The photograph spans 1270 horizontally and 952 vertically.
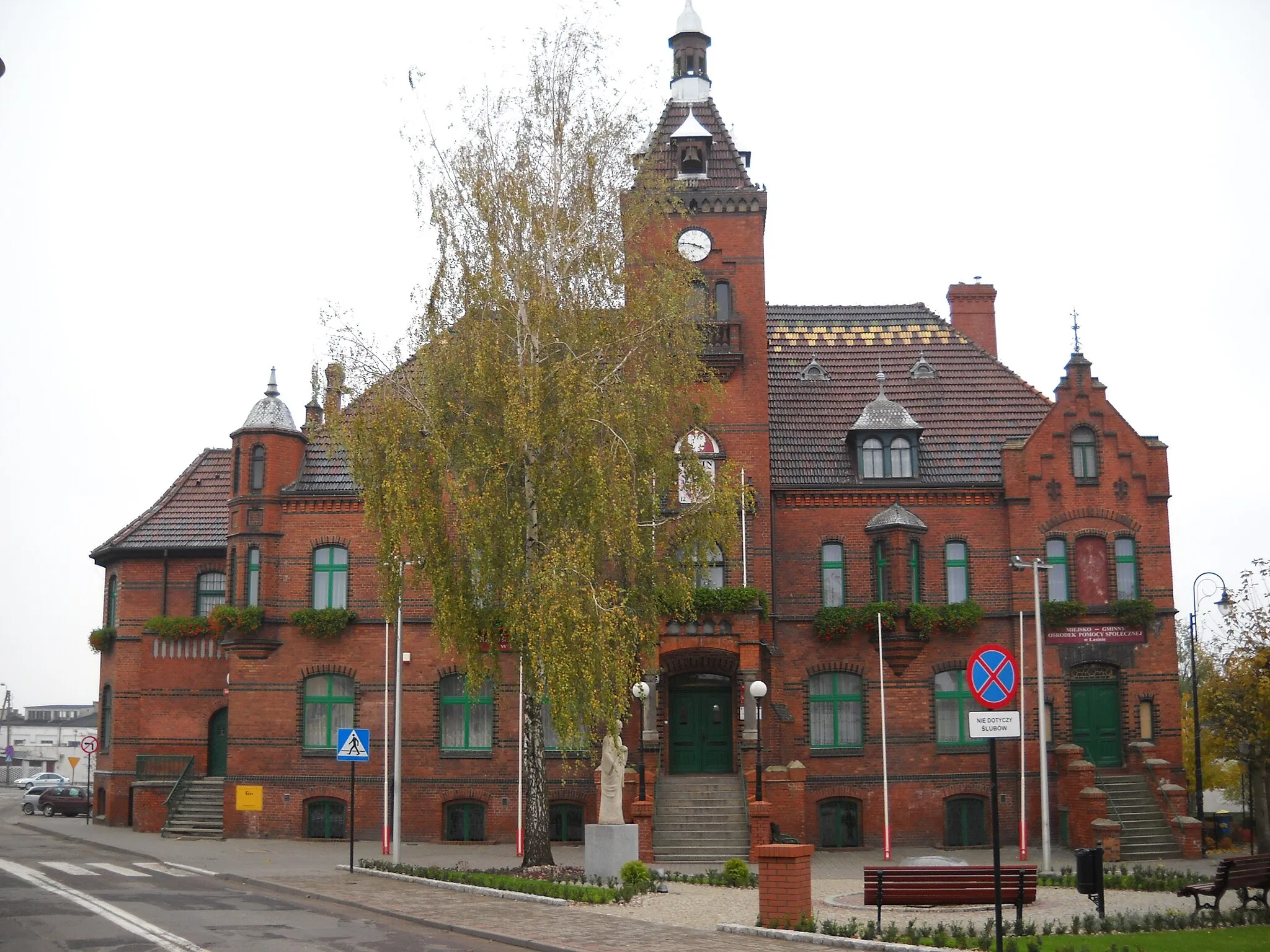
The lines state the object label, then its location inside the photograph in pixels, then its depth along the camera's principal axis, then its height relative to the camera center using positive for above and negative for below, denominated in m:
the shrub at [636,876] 21.05 -2.86
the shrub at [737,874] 22.59 -3.03
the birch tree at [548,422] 22.38 +4.46
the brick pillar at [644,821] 27.45 -2.63
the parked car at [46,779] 58.16 -3.87
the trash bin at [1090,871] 18.39 -2.45
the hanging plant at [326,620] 32.84 +1.63
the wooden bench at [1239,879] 17.81 -2.53
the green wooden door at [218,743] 36.88 -1.41
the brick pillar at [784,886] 17.33 -2.48
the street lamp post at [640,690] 26.68 -0.05
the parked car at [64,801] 45.41 -3.64
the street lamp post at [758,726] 25.30 -0.71
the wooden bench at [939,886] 18.33 -2.67
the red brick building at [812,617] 31.86 +1.61
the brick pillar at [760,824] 26.77 -2.66
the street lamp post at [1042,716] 26.97 -0.64
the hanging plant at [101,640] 38.91 +1.42
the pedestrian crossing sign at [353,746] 24.72 -1.00
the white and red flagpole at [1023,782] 27.88 -2.05
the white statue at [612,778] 24.34 -1.60
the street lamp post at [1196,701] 31.11 -0.34
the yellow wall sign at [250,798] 32.09 -2.51
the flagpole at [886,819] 30.00 -2.86
